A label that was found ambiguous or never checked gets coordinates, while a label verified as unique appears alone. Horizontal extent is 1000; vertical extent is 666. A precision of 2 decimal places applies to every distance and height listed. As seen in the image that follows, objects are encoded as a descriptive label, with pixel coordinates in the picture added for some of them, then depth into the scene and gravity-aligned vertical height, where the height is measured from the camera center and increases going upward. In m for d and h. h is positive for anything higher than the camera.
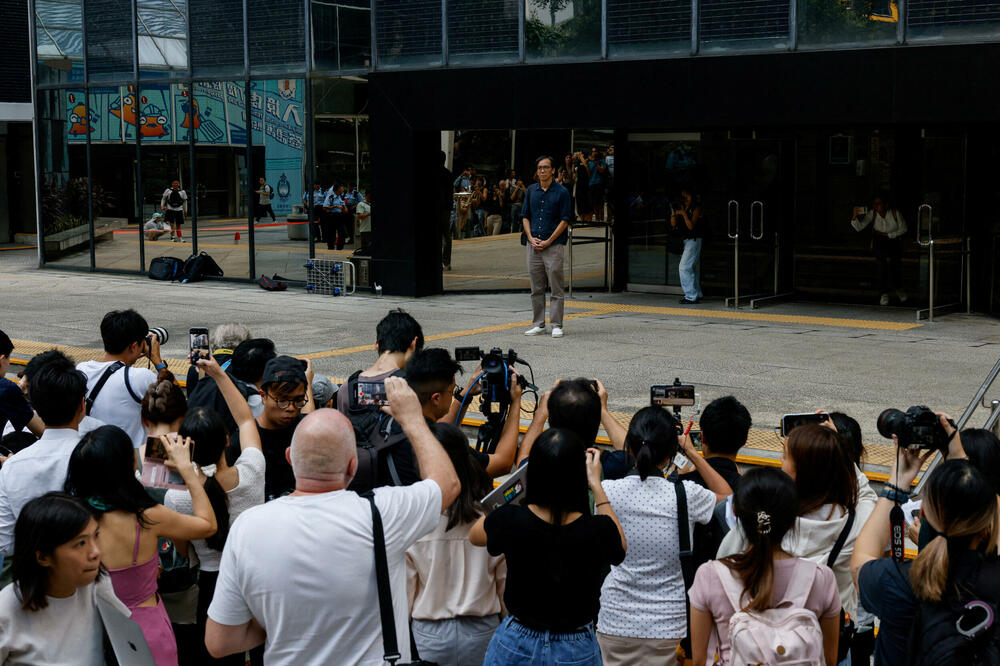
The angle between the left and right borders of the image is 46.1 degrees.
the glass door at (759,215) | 17.00 +0.00
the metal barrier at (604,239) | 18.20 -0.35
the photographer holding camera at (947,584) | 3.12 -1.01
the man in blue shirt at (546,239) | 13.61 -0.26
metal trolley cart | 18.52 -0.92
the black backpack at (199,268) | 20.47 -0.84
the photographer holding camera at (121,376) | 6.09 -0.81
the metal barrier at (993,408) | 6.61 -1.12
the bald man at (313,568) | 3.19 -0.95
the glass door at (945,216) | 15.54 -0.03
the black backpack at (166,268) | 20.78 -0.85
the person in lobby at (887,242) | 16.03 -0.38
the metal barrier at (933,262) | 14.95 -0.63
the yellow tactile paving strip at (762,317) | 14.37 -1.31
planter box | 21.88 -0.30
